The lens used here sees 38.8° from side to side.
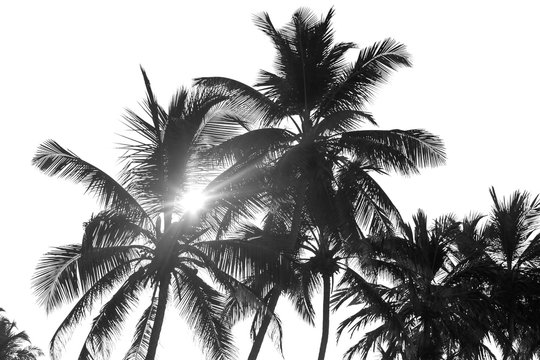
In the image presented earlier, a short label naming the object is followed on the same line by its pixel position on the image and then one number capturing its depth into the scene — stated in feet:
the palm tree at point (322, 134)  62.69
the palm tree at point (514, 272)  84.94
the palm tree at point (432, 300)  79.71
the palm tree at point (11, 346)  137.49
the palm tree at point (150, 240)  53.42
